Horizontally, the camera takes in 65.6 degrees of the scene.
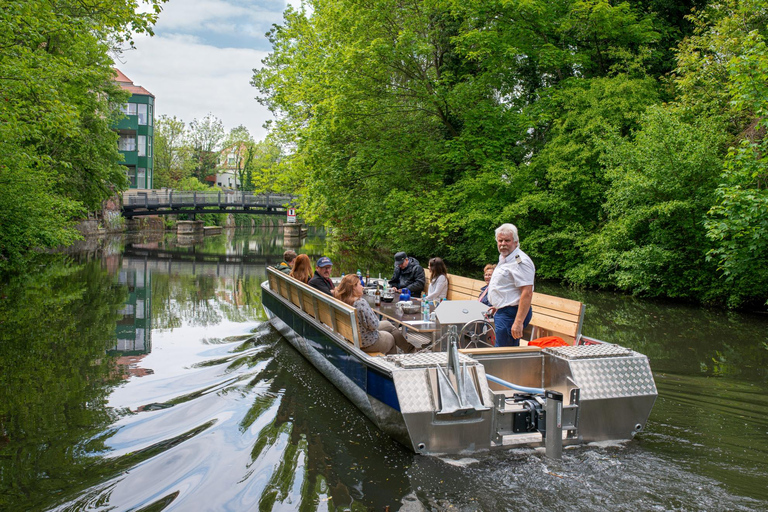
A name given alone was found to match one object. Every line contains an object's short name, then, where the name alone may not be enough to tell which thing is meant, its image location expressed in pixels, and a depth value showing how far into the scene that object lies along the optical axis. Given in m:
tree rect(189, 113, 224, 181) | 73.51
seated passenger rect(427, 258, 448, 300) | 8.66
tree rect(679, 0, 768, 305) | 10.46
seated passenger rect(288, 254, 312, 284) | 9.30
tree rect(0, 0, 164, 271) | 11.07
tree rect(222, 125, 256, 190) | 75.44
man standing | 5.69
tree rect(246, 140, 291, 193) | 32.88
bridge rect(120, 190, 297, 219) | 48.49
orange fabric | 5.80
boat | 4.62
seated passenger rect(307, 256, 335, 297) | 8.16
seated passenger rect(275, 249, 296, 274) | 11.70
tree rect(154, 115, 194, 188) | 64.06
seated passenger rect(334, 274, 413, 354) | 6.35
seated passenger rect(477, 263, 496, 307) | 7.32
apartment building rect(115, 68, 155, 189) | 57.69
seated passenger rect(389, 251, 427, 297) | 9.59
